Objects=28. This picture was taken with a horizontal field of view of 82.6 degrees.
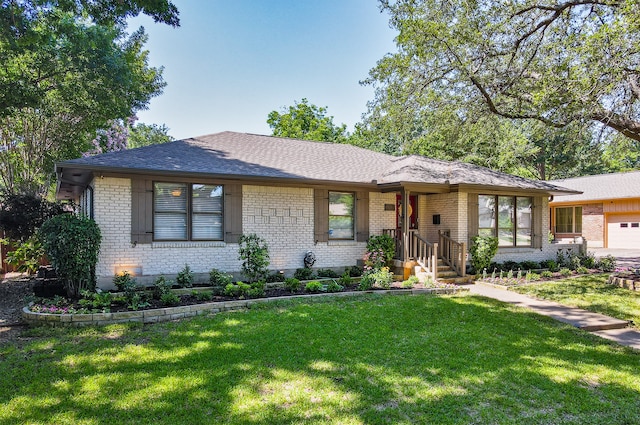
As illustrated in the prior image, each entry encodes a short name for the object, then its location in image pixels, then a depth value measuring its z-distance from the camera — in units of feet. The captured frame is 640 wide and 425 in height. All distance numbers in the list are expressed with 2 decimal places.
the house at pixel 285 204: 27.68
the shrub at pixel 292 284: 27.61
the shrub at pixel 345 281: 29.66
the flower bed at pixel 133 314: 19.89
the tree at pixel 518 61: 23.99
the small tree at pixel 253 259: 28.76
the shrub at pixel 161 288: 24.21
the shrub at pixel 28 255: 38.27
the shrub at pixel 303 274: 31.99
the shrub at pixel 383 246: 33.57
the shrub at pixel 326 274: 33.07
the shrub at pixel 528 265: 39.04
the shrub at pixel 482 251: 35.24
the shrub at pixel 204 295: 24.44
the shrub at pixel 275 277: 30.80
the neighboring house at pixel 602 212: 70.33
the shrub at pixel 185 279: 27.55
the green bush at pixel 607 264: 40.72
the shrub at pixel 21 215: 36.55
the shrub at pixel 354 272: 34.17
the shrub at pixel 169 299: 22.80
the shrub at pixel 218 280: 26.42
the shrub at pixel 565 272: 37.60
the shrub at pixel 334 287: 27.89
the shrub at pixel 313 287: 27.40
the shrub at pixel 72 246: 23.48
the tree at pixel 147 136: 137.26
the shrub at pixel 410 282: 29.94
